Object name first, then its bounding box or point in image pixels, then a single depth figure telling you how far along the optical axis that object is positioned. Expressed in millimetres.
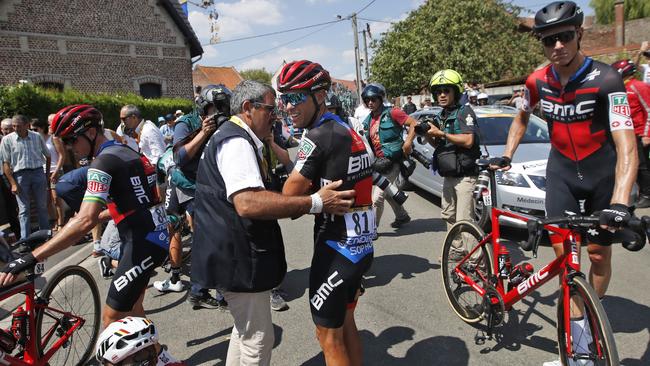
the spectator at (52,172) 8125
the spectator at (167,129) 12836
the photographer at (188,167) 4141
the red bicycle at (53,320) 2871
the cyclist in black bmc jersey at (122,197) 2781
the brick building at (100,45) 17656
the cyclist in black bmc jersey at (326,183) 2172
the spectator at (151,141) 7805
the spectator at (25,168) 7262
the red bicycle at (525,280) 2326
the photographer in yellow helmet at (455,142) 4461
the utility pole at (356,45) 33438
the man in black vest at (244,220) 2115
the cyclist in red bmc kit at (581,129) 2625
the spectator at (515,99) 14371
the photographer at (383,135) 5910
